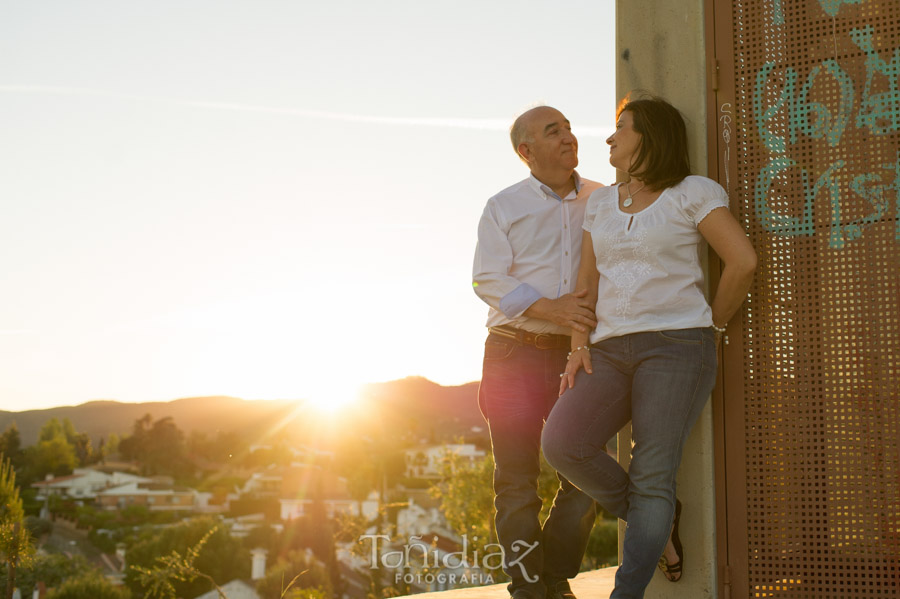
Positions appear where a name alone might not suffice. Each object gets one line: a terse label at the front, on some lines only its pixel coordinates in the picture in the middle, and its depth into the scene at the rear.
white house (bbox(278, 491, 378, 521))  42.00
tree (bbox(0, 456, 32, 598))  10.81
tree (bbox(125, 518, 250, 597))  43.06
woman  2.72
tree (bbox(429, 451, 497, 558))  18.36
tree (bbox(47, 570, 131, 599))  38.72
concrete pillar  3.16
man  3.28
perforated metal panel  2.97
